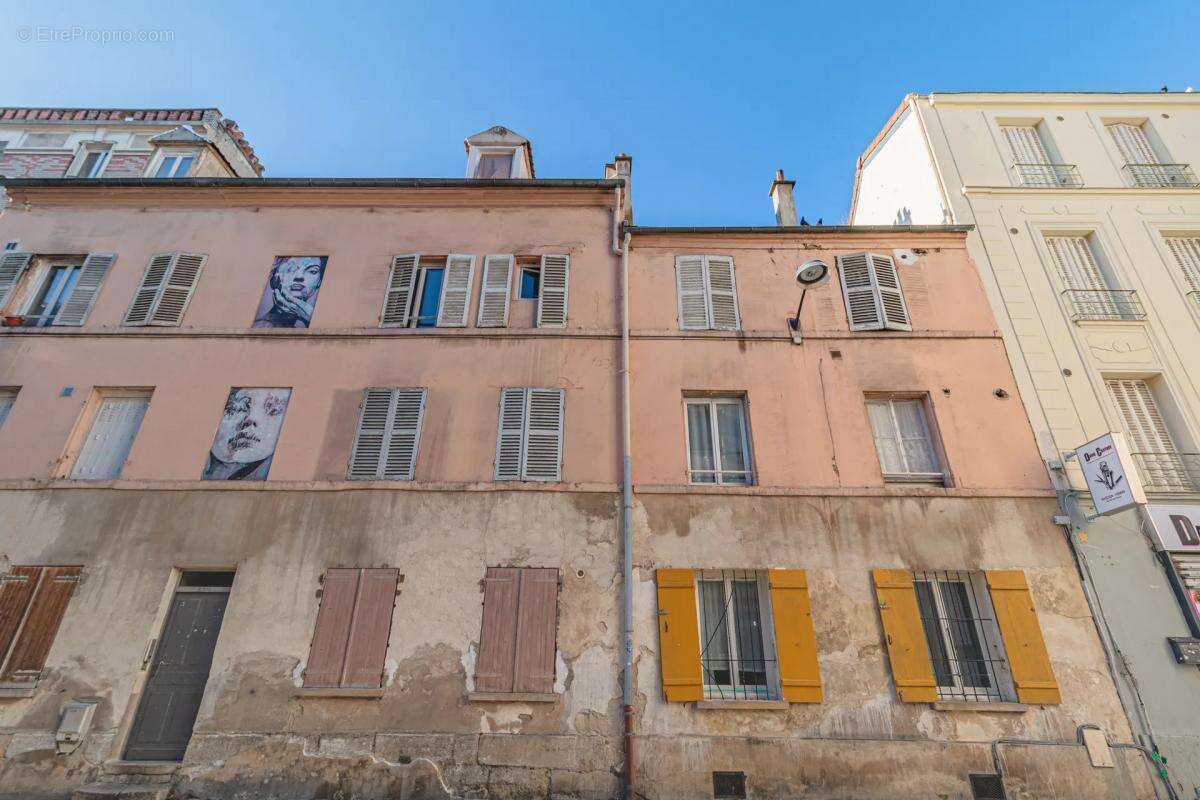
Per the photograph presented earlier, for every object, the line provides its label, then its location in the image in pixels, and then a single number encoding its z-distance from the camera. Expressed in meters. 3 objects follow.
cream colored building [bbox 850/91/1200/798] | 7.59
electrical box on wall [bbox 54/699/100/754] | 6.99
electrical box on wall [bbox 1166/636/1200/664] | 7.27
